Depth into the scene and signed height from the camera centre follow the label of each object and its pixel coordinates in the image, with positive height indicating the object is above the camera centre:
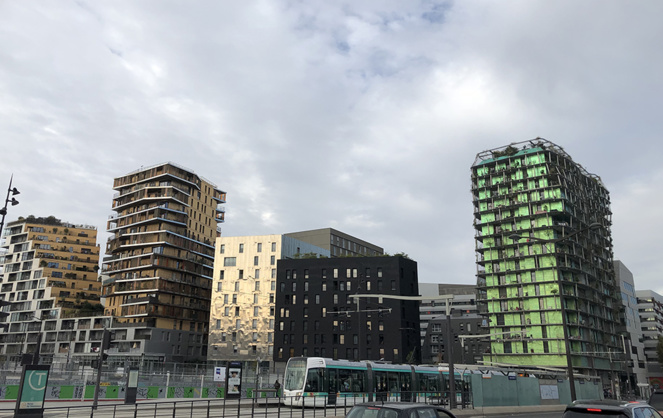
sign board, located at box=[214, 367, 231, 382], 28.32 -0.28
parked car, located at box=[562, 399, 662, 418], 10.23 -0.69
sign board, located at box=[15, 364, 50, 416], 16.72 -0.77
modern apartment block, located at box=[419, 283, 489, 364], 118.25 +9.71
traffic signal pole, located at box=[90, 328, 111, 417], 24.55 +1.06
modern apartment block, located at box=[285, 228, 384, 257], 134.00 +31.92
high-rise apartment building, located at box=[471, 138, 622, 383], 86.38 +18.11
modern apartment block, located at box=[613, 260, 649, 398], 104.81 +8.04
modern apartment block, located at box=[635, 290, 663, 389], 128.12 +12.97
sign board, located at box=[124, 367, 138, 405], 31.22 -1.31
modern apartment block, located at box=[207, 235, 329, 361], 100.38 +13.32
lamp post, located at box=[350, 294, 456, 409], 30.23 +0.57
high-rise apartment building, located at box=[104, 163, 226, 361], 104.38 +21.19
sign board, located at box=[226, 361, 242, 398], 24.31 -0.53
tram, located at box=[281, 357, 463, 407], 35.09 -0.85
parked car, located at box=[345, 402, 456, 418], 11.48 -0.85
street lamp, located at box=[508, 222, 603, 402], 27.11 +0.13
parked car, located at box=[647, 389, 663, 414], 20.59 -0.98
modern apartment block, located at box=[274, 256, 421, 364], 92.19 +10.45
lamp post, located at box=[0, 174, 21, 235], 22.33 +7.06
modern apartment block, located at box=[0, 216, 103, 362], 114.88 +18.65
